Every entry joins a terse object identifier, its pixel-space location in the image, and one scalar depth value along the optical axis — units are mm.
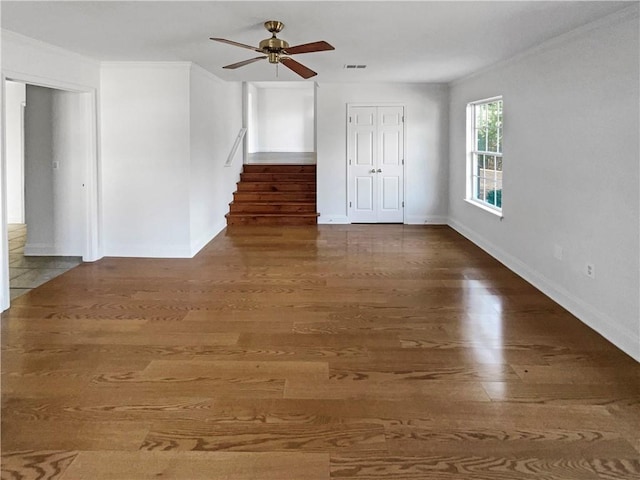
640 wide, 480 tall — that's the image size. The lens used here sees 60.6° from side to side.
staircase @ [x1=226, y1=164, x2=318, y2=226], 9133
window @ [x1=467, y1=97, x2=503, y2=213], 6648
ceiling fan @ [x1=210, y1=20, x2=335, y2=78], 4035
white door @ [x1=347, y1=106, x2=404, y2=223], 9008
